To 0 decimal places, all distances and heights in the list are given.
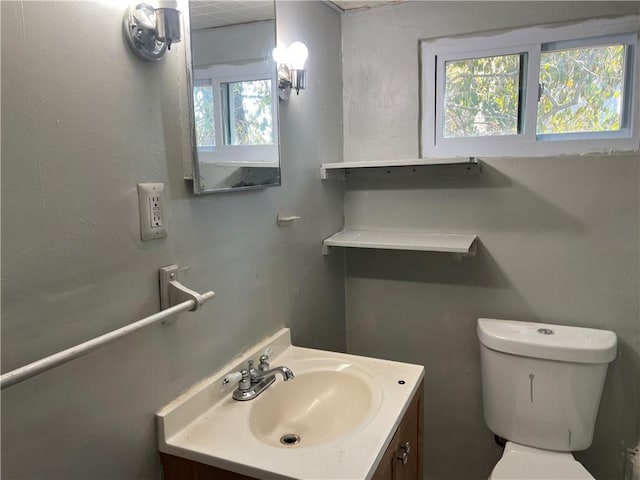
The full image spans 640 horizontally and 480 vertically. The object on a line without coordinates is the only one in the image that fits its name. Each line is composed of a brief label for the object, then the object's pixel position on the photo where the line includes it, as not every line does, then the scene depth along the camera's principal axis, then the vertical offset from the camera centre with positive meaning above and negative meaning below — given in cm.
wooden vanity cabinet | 101 -71
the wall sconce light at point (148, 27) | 90 +30
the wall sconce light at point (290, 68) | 146 +33
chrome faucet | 123 -58
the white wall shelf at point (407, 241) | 169 -29
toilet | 154 -80
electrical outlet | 95 -8
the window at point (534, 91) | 159 +28
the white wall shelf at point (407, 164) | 165 +1
